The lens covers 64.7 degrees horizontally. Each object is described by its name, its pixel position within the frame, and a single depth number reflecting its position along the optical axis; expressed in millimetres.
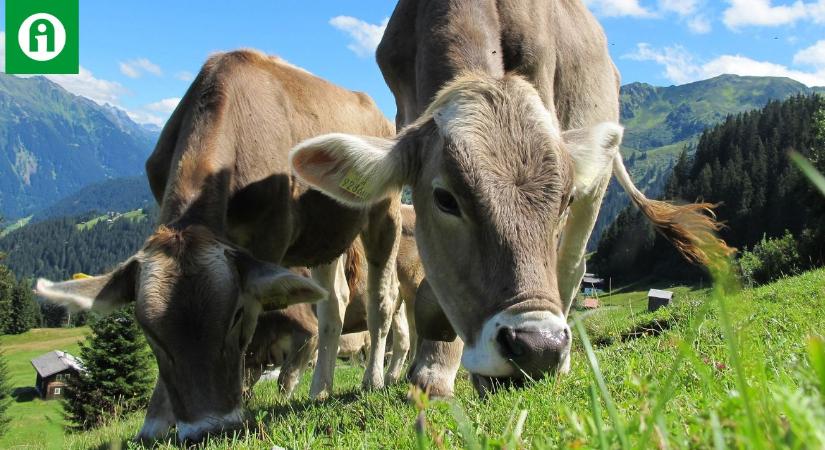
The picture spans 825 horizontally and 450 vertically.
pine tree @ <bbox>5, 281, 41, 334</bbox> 118812
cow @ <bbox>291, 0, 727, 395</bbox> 3699
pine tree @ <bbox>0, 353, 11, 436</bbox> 59428
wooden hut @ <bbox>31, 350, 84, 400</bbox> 87188
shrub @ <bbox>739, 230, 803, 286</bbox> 35125
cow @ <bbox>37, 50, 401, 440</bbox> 4586
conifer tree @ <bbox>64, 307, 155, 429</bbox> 53281
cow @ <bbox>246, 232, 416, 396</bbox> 10383
